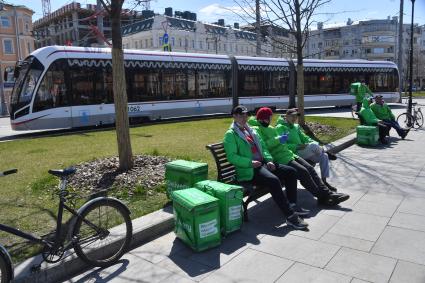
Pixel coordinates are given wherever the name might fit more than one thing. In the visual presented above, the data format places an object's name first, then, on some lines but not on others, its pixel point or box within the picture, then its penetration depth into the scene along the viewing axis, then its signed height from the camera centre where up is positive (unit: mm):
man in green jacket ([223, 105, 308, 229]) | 5289 -995
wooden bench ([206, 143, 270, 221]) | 5418 -1242
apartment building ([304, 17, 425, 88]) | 89812 +10601
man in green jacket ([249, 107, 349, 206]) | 5844 -1104
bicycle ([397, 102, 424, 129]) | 14891 -1368
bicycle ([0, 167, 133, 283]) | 3920 -1449
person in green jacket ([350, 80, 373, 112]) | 16328 -240
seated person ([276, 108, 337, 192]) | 6484 -945
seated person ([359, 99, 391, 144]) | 11289 -1028
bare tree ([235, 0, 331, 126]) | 12148 +2037
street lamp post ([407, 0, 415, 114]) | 15932 +549
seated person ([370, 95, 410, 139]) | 11914 -883
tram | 15039 +412
